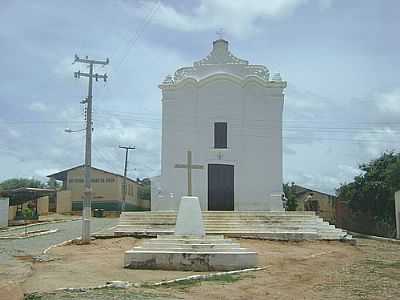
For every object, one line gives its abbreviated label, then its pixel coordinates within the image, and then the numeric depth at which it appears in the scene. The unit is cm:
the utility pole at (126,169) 4796
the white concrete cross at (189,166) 1637
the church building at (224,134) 2617
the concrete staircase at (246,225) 2006
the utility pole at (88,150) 1998
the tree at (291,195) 3868
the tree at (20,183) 6091
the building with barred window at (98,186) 5388
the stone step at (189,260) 1328
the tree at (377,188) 2736
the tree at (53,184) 6179
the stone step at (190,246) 1373
